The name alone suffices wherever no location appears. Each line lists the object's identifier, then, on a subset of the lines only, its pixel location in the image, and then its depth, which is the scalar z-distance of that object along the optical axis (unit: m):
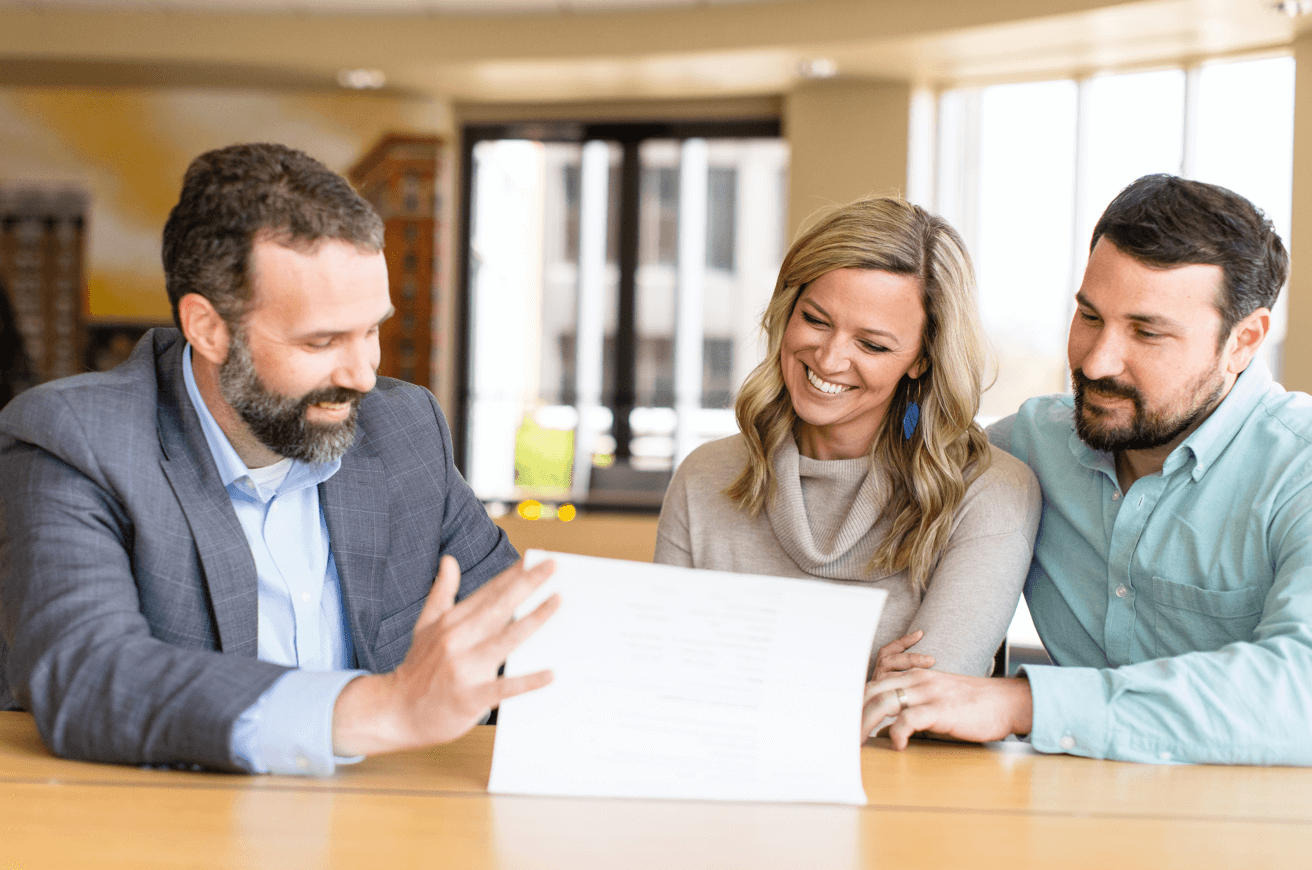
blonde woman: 1.62
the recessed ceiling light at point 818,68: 6.02
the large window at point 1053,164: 5.93
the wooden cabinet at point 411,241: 6.86
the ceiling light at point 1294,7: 5.00
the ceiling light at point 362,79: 6.43
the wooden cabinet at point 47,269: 6.82
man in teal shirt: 1.50
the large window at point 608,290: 6.90
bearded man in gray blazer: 1.07
